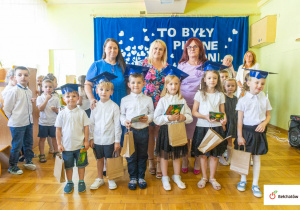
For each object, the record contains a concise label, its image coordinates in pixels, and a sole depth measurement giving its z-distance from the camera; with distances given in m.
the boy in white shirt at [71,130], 1.92
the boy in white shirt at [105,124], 1.97
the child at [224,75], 2.85
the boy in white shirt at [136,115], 1.97
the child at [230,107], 2.53
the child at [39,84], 3.41
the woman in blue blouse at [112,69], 2.16
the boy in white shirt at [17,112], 2.39
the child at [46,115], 2.79
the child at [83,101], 3.33
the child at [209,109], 2.00
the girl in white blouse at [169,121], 1.96
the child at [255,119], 1.89
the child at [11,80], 2.50
